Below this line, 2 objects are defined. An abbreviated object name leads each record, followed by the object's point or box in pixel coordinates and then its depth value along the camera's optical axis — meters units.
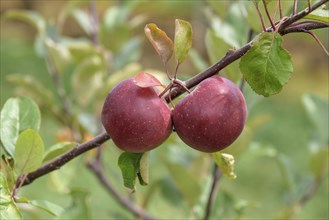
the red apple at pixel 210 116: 1.37
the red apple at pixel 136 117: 1.37
